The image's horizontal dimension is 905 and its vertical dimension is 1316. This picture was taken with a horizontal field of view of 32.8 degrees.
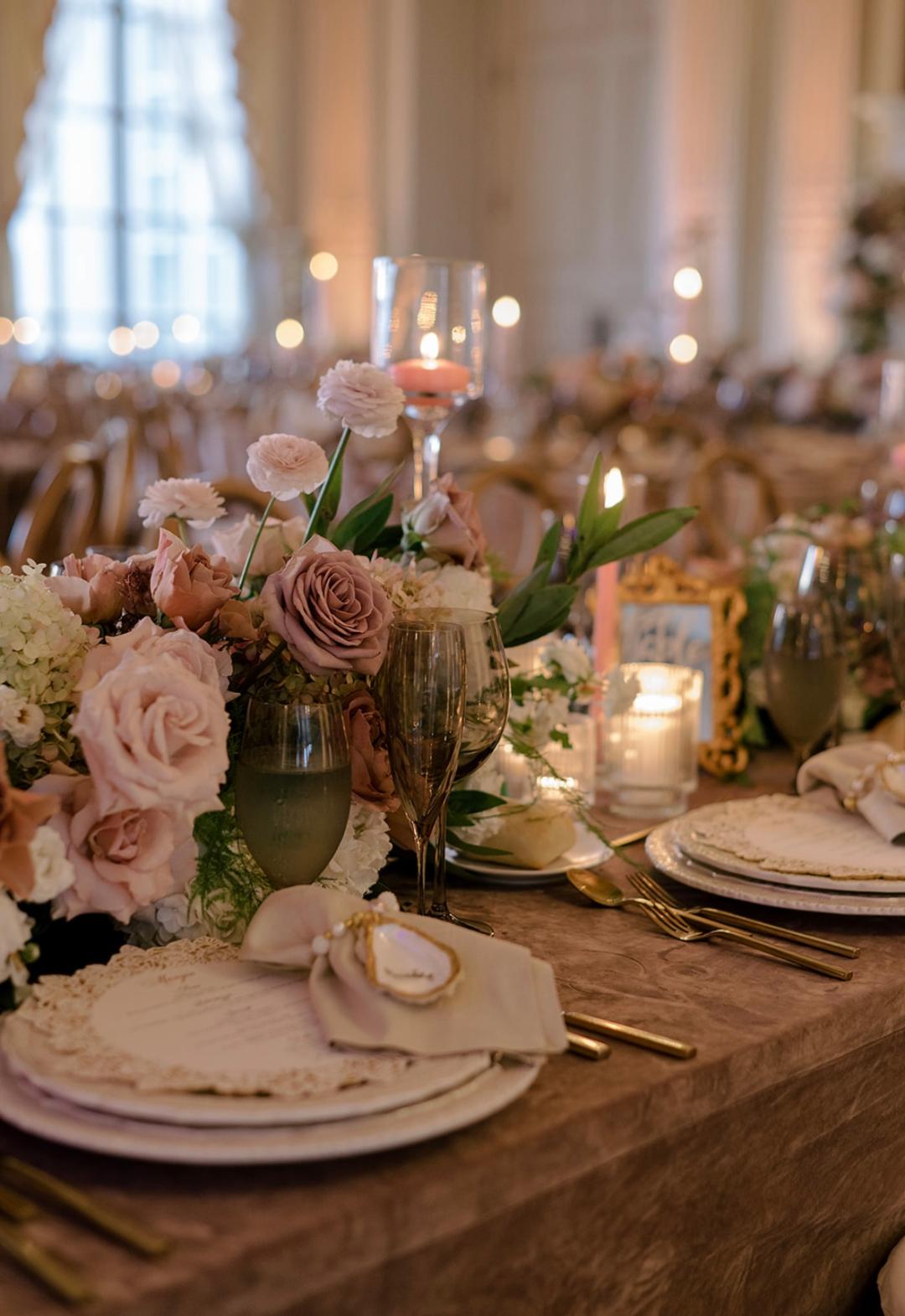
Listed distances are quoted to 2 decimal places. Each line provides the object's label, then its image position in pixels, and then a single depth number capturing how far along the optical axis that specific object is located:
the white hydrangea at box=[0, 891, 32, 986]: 0.81
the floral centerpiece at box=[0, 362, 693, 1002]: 0.85
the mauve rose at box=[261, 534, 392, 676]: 0.96
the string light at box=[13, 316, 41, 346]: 9.37
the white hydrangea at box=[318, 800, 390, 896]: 1.03
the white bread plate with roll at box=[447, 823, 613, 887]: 1.21
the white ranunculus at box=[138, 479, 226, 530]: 1.13
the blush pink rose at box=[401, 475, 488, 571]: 1.22
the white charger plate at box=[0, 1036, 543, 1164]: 0.70
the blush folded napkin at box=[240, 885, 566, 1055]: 0.80
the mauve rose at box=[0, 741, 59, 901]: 0.78
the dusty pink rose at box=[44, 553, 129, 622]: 1.03
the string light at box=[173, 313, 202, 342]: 10.59
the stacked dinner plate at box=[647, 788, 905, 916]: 1.14
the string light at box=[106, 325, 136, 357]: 9.83
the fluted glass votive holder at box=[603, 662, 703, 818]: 1.42
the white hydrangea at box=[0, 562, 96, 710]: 0.93
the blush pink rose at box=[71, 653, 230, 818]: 0.84
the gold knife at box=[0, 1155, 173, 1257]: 0.65
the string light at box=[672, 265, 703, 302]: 4.51
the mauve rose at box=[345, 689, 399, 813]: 1.04
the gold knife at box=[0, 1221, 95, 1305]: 0.62
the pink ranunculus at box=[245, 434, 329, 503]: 1.03
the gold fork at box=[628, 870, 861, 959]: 1.06
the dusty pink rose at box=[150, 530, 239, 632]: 0.98
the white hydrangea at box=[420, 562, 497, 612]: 1.18
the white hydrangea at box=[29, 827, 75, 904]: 0.81
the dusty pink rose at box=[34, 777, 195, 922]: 0.87
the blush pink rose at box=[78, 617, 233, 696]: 0.92
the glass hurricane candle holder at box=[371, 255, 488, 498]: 1.58
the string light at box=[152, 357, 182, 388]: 8.05
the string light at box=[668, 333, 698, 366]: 4.87
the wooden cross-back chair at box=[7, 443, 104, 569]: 2.66
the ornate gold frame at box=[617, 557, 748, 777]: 1.59
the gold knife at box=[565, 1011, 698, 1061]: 0.87
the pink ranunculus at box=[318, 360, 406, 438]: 1.09
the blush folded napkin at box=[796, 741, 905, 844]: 1.26
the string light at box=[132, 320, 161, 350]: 9.97
